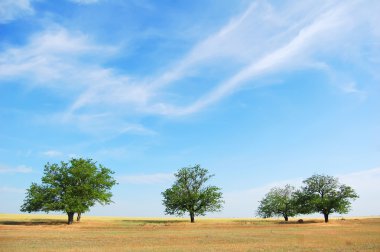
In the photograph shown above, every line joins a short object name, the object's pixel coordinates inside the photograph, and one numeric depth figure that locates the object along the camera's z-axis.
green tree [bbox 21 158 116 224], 74.22
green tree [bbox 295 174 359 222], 91.19
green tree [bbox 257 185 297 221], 101.81
